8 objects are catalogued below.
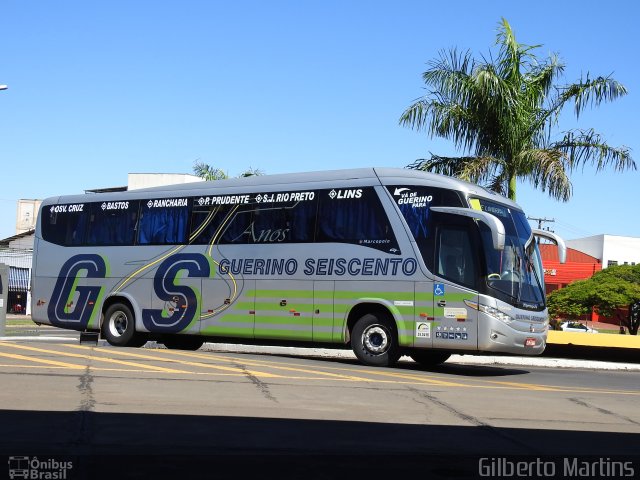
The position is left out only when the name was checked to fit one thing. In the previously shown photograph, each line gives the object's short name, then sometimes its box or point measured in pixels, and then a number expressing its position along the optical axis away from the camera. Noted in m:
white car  56.12
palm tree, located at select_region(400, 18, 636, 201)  25.41
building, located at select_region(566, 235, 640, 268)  92.75
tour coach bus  16.48
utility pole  83.49
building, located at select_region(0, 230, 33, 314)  72.94
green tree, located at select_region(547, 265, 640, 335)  50.50
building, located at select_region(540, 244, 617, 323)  76.06
